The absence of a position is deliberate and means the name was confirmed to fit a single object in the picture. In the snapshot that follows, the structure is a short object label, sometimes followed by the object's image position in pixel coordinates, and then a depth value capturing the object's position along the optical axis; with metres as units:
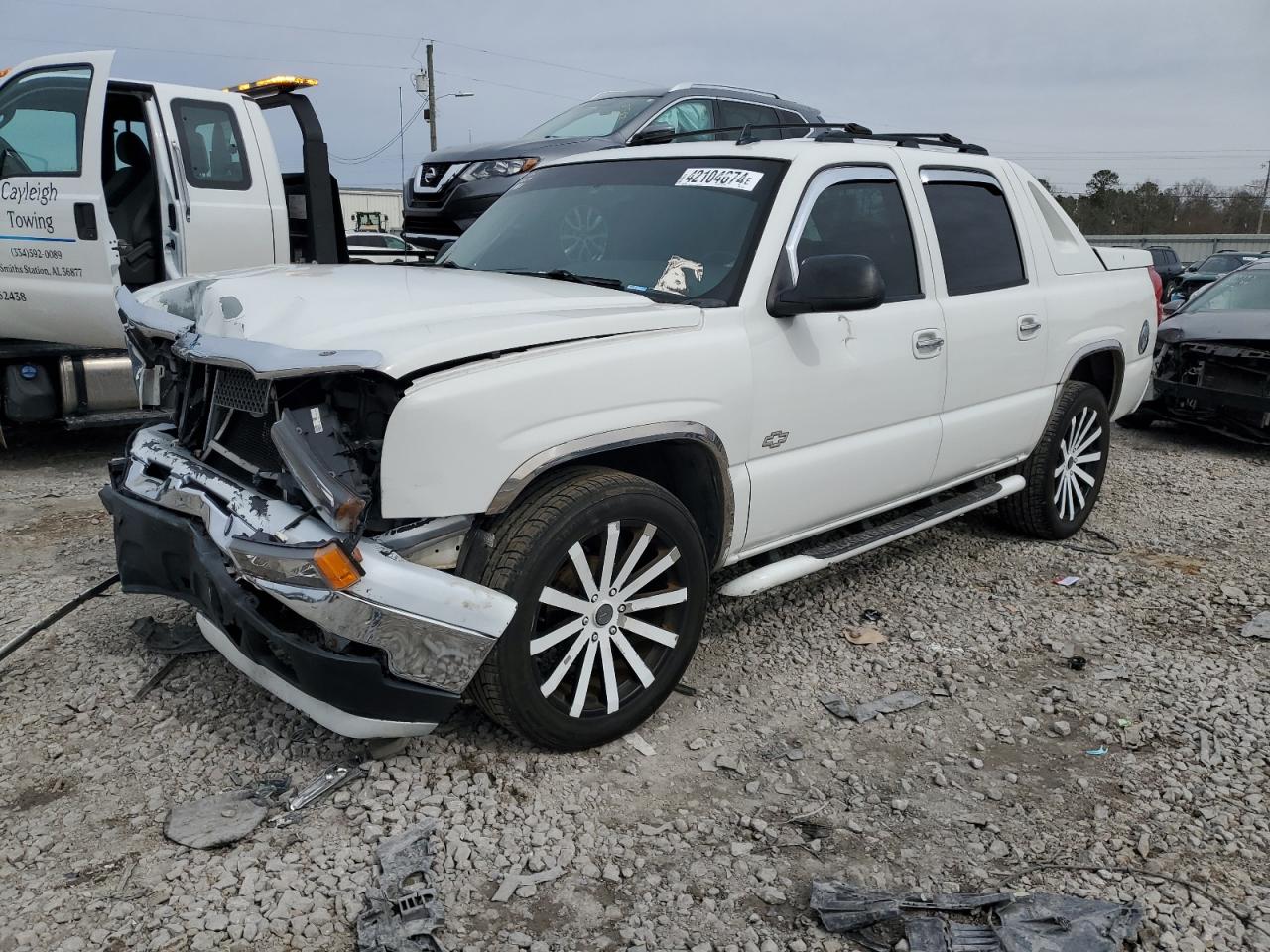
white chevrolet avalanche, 2.62
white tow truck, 5.90
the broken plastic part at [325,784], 2.86
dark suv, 8.55
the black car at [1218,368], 7.74
